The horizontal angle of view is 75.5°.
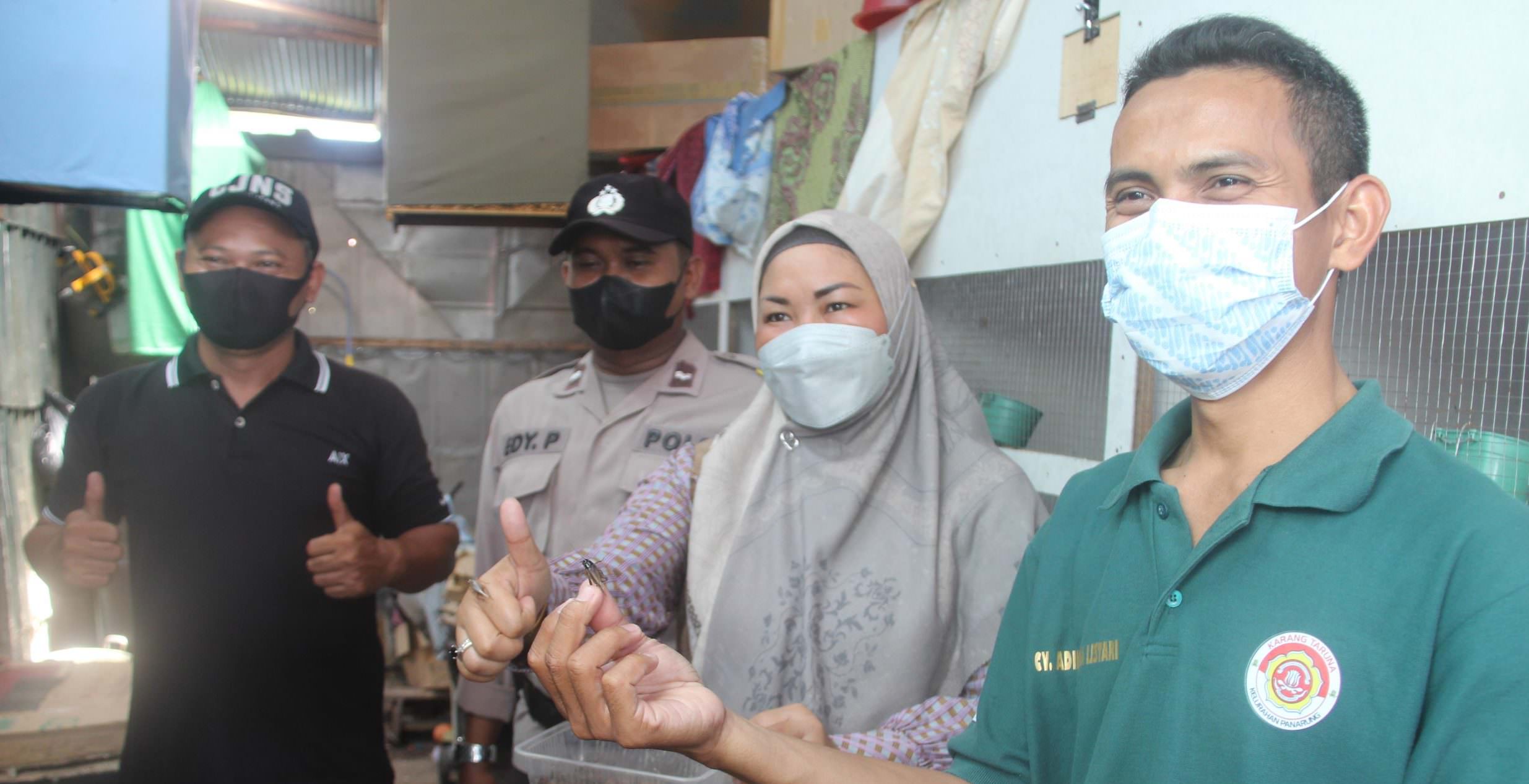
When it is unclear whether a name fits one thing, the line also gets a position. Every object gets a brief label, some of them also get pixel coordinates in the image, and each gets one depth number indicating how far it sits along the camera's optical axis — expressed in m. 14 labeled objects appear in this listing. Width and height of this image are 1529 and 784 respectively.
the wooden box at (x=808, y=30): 3.45
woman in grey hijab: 1.51
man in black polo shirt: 2.02
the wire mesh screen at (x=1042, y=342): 2.09
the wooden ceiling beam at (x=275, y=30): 5.25
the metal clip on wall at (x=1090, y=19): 2.03
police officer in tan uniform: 2.31
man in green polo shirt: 0.76
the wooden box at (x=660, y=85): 4.55
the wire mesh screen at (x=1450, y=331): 1.22
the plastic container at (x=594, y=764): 1.15
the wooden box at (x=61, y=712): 2.95
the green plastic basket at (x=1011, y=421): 2.29
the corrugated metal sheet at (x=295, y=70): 5.38
